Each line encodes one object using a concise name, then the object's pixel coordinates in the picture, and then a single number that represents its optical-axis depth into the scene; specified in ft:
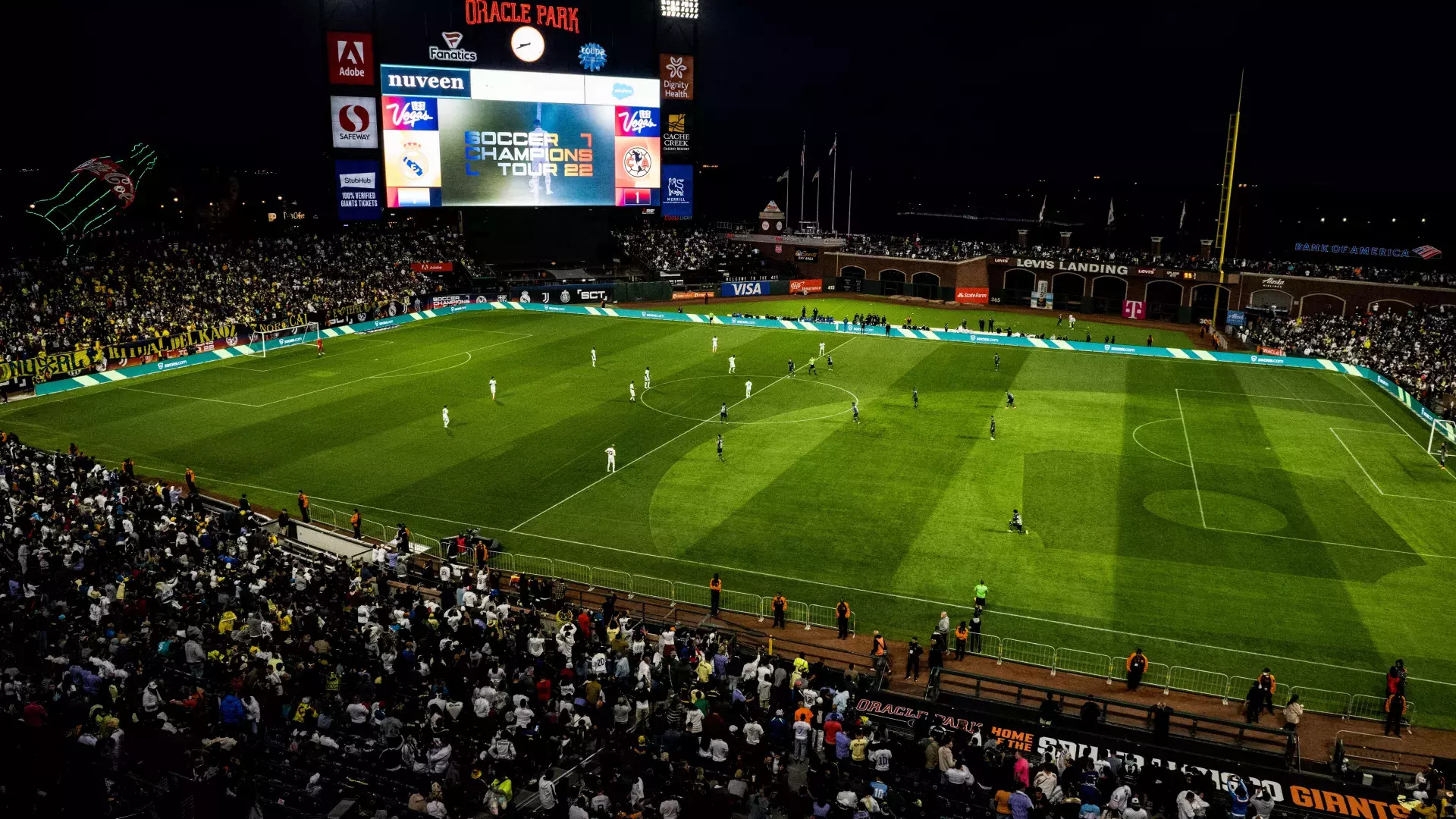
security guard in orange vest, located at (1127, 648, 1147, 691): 77.71
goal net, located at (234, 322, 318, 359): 203.72
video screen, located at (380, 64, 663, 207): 246.88
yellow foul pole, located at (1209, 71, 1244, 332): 225.56
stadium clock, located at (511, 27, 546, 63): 259.19
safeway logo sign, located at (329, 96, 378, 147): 236.22
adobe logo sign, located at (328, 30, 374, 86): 232.32
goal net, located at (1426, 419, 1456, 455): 144.66
